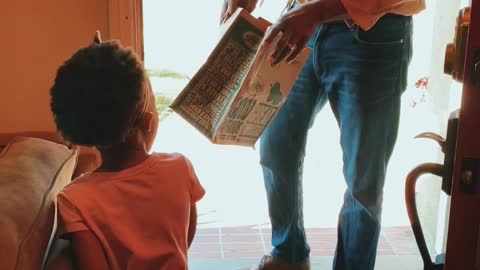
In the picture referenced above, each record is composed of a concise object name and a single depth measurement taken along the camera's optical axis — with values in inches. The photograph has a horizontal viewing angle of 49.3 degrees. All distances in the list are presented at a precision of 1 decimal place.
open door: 29.4
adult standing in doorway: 46.2
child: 35.1
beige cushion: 29.8
